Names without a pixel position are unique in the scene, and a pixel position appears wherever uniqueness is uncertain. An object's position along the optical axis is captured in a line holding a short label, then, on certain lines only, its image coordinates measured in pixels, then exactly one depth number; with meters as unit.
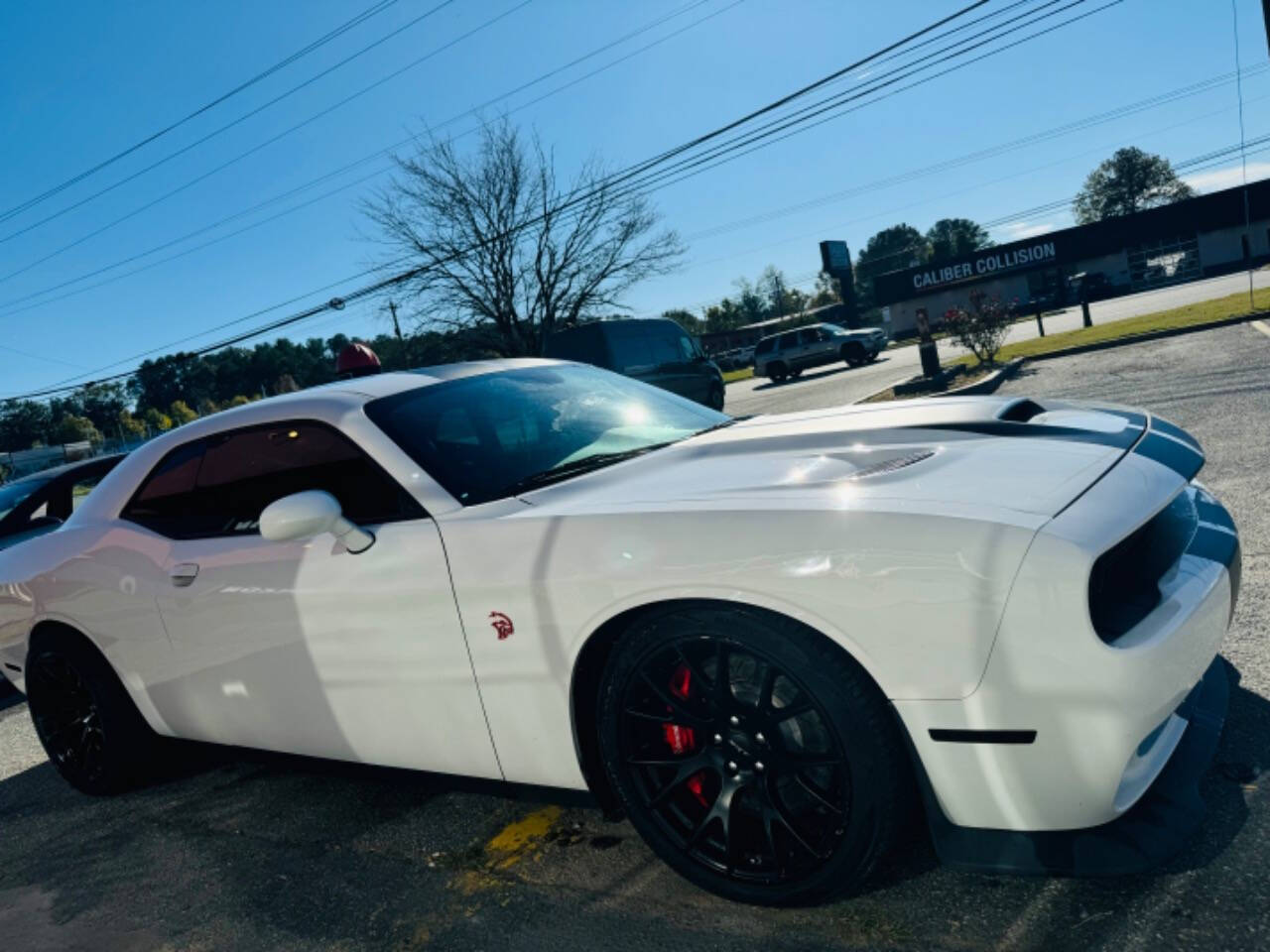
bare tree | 30.05
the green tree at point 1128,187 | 105.50
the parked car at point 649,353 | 14.66
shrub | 16.25
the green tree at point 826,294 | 107.98
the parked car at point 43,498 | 6.35
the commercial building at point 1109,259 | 48.19
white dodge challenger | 1.77
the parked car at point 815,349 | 29.45
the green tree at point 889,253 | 124.38
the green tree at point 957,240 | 118.62
